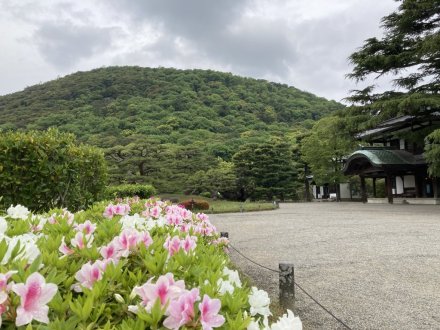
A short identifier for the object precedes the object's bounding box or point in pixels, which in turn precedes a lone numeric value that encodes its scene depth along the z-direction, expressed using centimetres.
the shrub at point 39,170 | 558
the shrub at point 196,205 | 2234
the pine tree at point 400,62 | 1791
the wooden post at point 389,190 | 2284
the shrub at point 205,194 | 3000
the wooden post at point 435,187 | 2016
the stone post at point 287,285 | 421
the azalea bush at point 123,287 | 104
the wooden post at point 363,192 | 2645
